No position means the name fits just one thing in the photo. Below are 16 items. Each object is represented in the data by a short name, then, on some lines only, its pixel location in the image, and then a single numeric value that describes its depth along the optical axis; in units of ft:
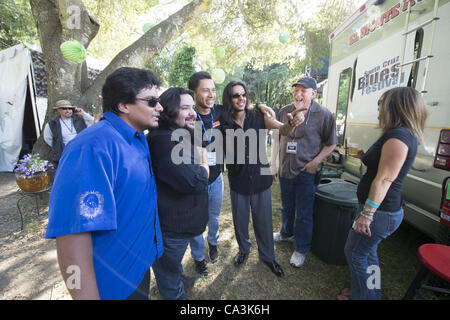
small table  11.89
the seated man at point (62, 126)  13.67
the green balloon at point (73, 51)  12.05
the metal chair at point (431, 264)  4.93
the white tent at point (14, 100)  18.40
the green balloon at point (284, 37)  23.78
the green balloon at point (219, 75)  25.21
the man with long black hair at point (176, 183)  4.63
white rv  7.14
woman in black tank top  5.07
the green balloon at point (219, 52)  25.43
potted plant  11.46
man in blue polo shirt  2.82
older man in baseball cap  8.58
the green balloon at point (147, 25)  21.62
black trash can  8.08
